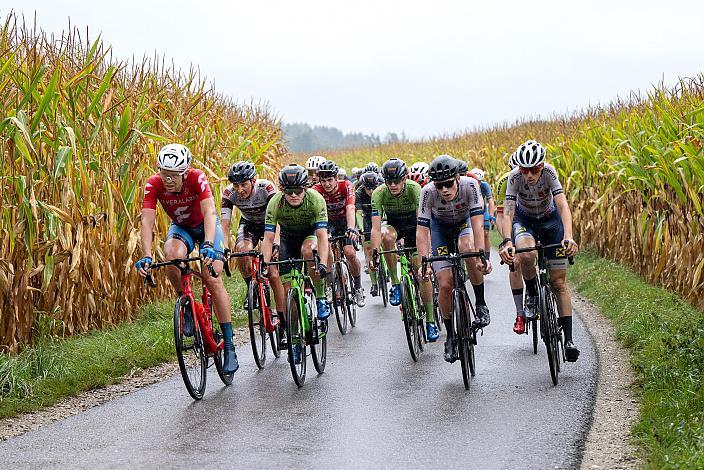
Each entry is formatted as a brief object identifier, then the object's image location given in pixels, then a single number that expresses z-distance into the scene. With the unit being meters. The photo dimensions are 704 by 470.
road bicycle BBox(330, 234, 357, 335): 25.19
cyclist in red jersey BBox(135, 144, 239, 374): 17.64
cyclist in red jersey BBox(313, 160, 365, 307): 26.09
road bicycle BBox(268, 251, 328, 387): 18.52
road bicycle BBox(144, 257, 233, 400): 16.75
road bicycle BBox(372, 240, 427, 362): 20.89
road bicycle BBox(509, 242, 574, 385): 17.89
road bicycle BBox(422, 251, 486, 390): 17.95
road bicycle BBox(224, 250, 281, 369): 20.45
